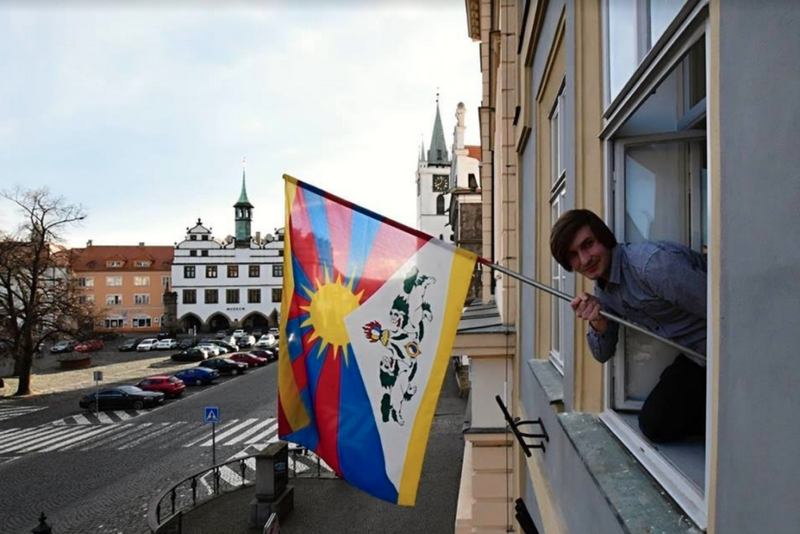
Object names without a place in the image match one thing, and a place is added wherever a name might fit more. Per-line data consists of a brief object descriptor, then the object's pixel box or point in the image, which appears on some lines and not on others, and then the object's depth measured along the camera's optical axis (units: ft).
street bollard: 32.99
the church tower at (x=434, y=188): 244.83
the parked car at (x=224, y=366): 127.85
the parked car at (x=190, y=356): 148.05
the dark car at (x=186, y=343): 178.09
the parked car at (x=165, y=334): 205.95
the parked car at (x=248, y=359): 141.18
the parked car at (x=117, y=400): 90.27
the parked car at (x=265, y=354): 151.78
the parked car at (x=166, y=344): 179.32
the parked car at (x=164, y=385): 99.64
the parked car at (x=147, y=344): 177.06
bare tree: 102.17
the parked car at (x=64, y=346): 174.97
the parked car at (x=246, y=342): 174.09
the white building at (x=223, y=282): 228.22
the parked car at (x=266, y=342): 175.22
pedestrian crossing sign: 53.83
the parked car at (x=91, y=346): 158.93
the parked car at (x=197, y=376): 114.83
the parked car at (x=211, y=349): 154.81
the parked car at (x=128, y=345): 178.91
